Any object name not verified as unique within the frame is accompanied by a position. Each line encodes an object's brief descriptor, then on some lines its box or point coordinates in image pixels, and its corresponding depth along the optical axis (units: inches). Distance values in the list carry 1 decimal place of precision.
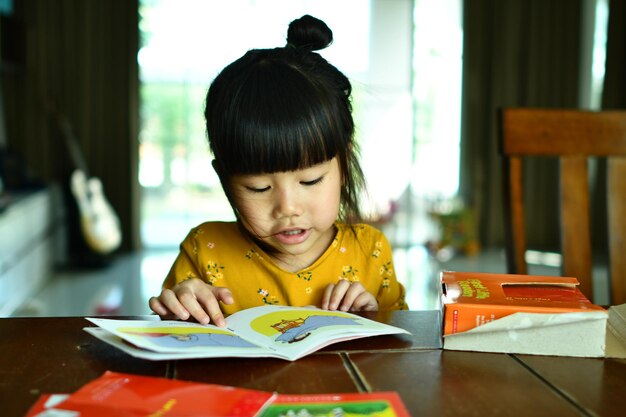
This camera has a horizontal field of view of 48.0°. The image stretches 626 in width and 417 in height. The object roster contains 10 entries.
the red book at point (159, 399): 21.8
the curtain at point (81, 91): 163.8
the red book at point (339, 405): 22.0
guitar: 149.8
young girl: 35.8
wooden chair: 48.1
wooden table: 23.7
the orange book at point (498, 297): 29.0
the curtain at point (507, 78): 179.8
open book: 26.6
